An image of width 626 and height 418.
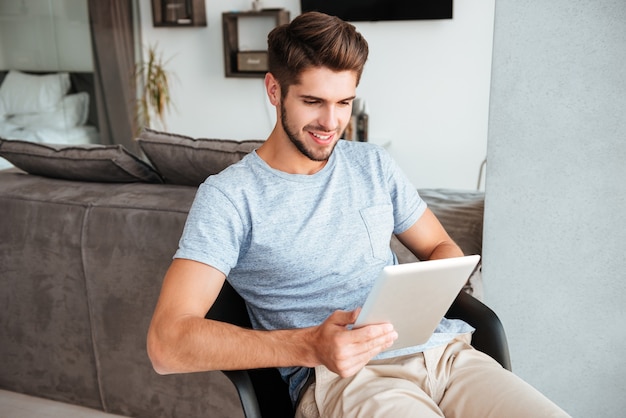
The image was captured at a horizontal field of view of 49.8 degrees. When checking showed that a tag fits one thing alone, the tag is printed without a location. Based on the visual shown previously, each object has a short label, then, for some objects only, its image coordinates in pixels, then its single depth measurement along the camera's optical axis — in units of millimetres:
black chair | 1317
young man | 1174
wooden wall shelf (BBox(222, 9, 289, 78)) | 5156
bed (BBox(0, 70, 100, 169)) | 4656
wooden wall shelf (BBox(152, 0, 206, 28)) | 5434
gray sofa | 2053
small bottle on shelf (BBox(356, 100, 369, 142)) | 4668
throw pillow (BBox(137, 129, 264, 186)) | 2010
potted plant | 5570
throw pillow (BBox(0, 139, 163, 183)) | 2162
